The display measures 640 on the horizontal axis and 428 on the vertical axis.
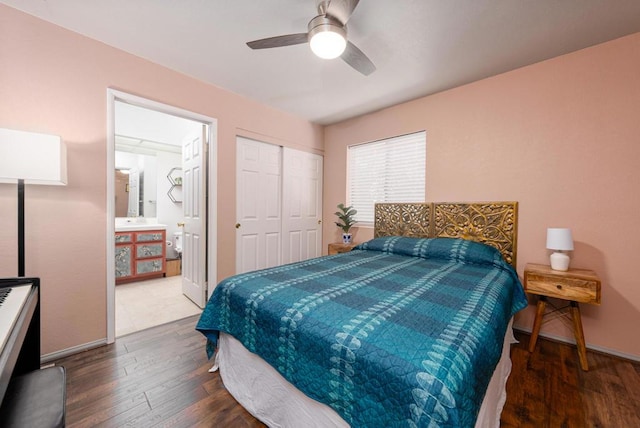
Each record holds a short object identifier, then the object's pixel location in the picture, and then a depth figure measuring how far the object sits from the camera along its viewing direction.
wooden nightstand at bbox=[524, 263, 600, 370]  1.86
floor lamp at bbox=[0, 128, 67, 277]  1.50
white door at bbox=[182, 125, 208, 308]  2.91
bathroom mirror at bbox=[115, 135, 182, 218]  4.25
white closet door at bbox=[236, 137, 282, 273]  3.14
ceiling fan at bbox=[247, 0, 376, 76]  1.48
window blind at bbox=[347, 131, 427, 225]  3.18
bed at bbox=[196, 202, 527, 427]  0.85
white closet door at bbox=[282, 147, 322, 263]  3.64
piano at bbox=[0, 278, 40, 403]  0.83
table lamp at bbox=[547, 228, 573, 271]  2.02
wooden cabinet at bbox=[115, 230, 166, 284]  3.72
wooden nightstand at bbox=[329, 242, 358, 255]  3.49
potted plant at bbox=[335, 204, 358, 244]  3.67
